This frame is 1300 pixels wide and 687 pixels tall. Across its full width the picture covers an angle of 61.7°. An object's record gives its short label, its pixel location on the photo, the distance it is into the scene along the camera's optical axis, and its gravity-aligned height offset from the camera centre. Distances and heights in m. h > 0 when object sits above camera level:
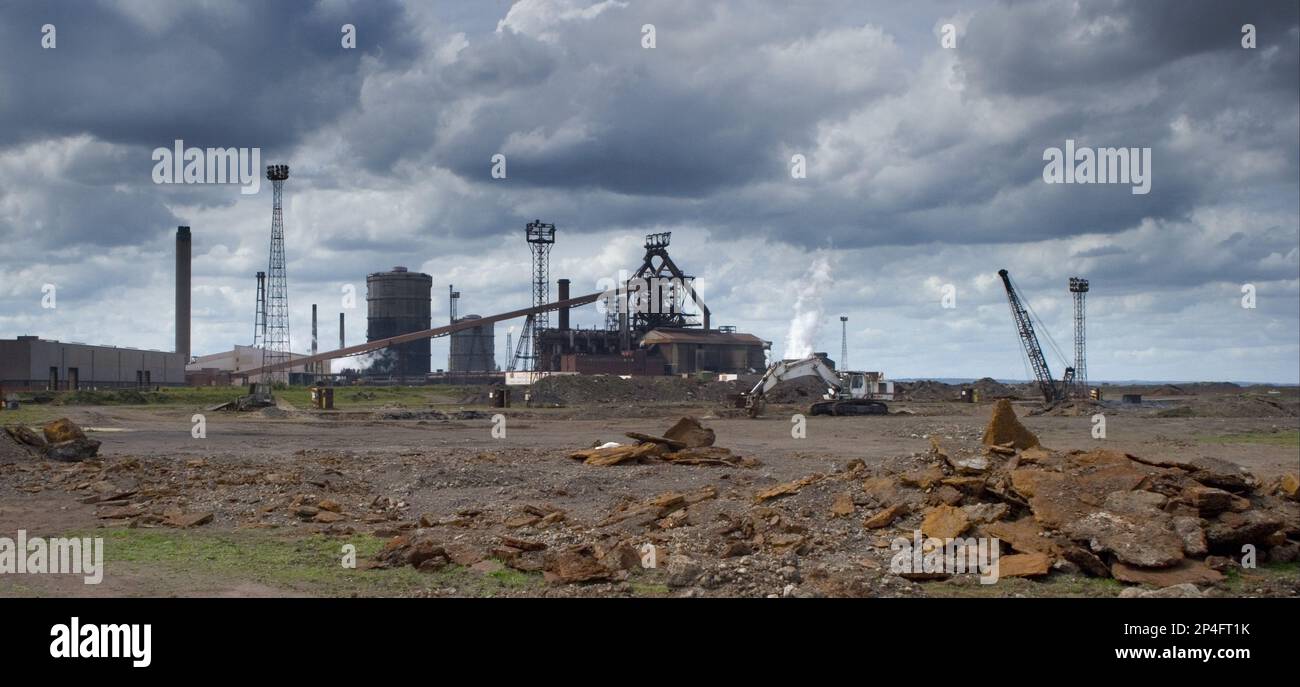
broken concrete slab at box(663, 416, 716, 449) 26.89 -1.74
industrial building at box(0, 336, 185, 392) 79.75 +0.28
